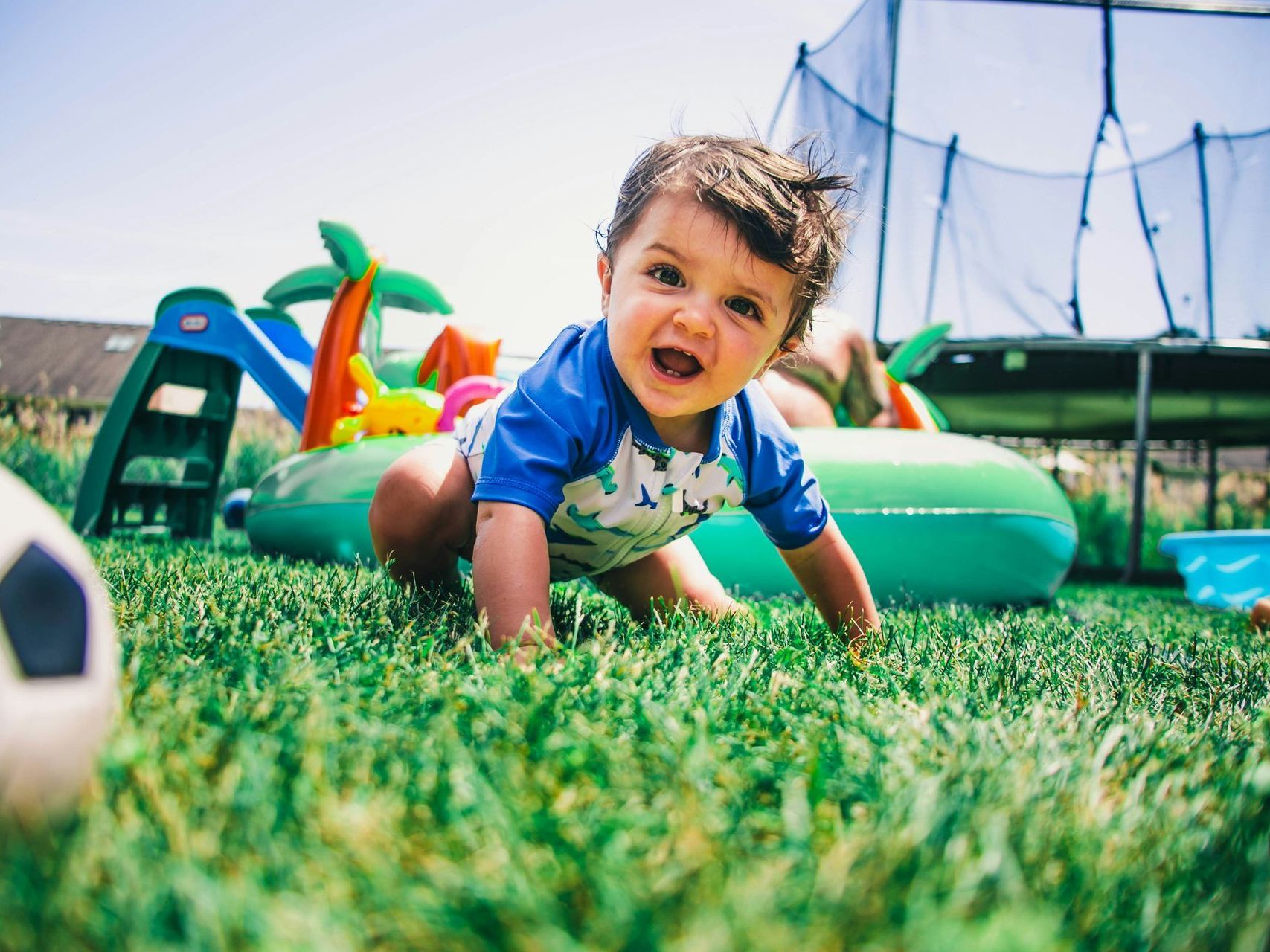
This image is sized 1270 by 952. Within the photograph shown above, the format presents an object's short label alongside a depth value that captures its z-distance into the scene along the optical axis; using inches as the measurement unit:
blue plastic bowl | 45.8
